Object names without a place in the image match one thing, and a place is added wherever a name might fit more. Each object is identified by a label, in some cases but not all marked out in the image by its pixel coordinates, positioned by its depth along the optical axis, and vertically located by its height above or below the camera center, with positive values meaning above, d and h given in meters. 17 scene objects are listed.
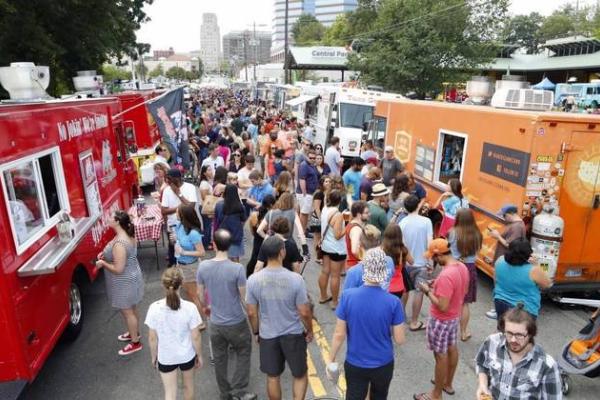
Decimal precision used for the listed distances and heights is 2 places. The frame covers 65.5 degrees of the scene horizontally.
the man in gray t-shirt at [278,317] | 3.87 -2.09
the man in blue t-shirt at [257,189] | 7.52 -2.03
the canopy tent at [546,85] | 26.94 -1.57
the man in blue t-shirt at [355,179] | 8.81 -2.19
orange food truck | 6.08 -1.66
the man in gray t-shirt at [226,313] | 4.16 -2.21
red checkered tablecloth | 7.59 -2.57
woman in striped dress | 4.98 -2.22
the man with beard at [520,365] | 2.80 -1.82
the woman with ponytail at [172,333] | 3.78 -2.14
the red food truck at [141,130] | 13.80 -2.04
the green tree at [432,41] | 22.31 +0.81
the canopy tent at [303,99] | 21.19 -1.76
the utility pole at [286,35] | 34.97 +1.81
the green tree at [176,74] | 118.12 -3.02
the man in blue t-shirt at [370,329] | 3.37 -1.91
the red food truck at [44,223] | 3.97 -1.66
